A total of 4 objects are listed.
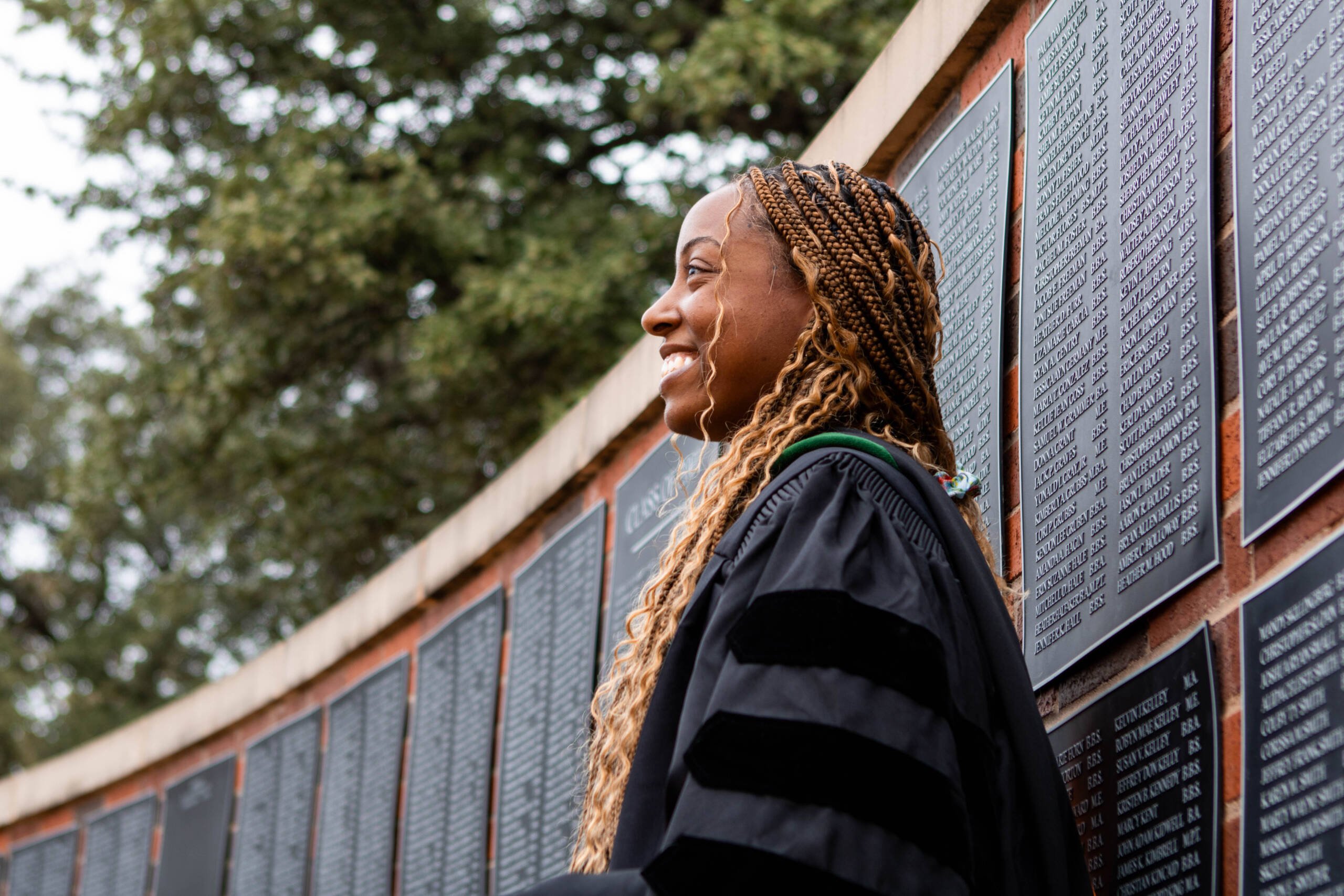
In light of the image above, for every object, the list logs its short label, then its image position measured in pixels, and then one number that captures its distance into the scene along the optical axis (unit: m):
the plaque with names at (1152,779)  2.32
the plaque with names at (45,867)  8.83
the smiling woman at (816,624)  1.84
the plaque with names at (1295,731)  2.01
